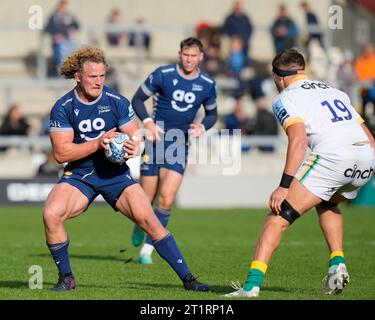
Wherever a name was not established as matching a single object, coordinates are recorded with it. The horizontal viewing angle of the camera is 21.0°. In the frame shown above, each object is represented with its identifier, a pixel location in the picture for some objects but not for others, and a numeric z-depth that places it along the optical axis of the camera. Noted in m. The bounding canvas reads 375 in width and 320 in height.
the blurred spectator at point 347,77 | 25.31
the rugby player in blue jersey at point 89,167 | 9.05
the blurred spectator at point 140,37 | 26.70
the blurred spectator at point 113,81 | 24.61
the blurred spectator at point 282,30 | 26.16
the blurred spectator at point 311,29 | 27.31
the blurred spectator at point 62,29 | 25.09
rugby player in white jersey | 8.55
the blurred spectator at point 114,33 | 27.03
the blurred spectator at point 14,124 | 23.08
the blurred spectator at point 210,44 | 26.45
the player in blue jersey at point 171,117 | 12.52
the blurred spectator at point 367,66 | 26.58
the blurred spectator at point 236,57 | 26.33
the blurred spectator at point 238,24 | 26.50
